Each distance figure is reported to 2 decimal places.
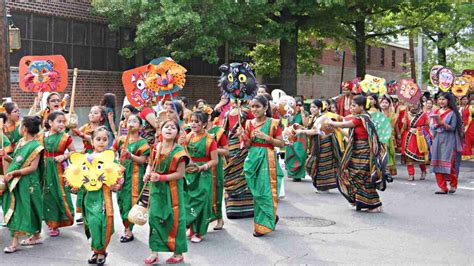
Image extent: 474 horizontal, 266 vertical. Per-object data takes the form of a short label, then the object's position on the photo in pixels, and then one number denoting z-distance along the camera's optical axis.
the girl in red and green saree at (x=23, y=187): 6.87
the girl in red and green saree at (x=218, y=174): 7.89
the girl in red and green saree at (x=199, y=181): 7.41
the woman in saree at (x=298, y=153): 12.22
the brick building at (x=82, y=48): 20.91
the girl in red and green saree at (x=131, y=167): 7.31
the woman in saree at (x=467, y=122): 15.84
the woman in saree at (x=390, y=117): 11.81
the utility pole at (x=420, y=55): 25.57
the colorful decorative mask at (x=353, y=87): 14.97
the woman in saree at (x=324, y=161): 11.08
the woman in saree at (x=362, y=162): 9.08
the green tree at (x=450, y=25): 22.22
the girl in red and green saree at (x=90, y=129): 8.10
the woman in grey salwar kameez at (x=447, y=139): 10.84
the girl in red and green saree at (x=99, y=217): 6.23
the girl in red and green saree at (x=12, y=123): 8.16
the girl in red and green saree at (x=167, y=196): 6.21
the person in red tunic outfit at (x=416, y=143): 13.15
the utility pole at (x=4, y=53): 12.39
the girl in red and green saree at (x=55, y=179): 7.59
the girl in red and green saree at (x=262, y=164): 7.62
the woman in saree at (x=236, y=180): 8.79
